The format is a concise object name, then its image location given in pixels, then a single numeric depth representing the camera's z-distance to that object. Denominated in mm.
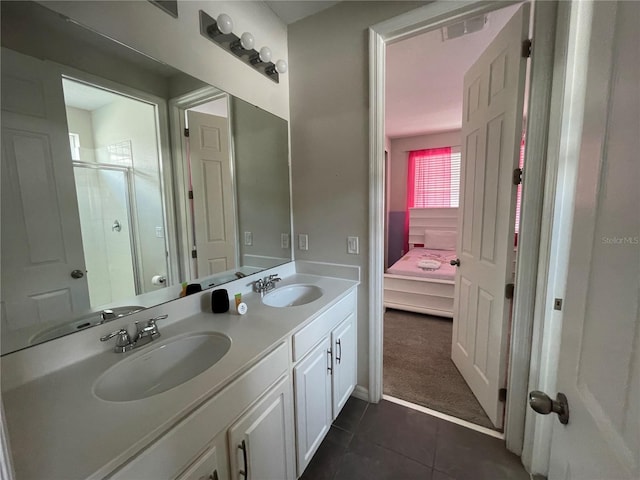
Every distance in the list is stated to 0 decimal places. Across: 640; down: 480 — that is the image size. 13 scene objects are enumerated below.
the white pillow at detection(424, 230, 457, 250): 4449
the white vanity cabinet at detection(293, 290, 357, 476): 1232
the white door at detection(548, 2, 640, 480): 385
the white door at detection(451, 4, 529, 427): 1392
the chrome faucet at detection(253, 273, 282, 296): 1646
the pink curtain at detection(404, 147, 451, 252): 4668
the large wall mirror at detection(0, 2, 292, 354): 809
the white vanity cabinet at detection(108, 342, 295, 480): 653
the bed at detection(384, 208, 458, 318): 3080
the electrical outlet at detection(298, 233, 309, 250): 1969
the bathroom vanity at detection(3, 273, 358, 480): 595
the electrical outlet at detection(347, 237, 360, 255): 1767
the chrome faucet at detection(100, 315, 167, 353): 967
